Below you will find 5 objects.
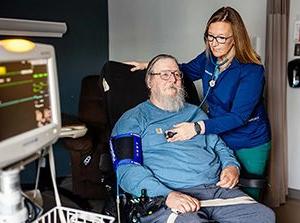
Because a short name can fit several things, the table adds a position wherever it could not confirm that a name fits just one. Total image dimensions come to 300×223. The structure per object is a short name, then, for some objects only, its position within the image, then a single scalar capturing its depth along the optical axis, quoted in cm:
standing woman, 189
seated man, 159
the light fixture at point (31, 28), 238
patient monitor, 82
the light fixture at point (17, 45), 84
